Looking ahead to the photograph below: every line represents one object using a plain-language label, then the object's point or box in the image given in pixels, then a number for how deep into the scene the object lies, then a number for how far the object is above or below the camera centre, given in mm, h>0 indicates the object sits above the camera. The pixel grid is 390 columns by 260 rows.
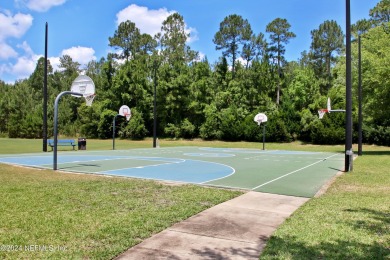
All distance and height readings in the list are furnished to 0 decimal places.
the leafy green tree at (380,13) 41219 +14507
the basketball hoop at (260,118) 34344 +1564
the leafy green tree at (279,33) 50406 +14231
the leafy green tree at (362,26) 43406 +13389
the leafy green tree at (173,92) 47688 +5520
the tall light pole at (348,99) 13523 +1377
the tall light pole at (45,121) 23578 +677
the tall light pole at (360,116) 22125 +1247
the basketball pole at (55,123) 13205 +291
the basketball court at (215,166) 10914 -1420
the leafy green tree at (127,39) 60812 +15921
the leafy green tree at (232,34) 51562 +14521
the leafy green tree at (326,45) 48812 +12419
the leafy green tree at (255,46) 53250 +13111
